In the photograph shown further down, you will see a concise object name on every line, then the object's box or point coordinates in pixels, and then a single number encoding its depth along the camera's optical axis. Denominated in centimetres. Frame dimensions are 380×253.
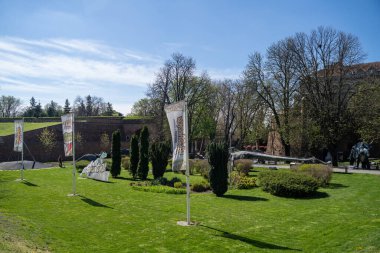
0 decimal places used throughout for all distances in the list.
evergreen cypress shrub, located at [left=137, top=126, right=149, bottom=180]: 2419
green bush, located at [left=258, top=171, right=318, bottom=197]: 1659
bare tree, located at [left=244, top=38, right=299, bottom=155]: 3722
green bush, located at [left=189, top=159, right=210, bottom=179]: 2591
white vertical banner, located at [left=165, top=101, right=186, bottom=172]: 1173
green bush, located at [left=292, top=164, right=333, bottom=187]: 1978
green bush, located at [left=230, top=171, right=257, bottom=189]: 1988
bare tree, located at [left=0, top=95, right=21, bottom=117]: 8474
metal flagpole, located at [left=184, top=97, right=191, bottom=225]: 1126
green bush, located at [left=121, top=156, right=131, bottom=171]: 3095
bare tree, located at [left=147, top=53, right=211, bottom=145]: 4756
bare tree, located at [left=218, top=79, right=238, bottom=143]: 5159
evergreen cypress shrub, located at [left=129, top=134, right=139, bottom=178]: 2528
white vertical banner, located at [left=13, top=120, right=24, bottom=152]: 2179
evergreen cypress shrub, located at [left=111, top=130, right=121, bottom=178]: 2488
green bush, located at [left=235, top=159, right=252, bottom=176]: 2606
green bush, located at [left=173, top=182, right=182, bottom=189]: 2022
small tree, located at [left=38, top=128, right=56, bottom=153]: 4384
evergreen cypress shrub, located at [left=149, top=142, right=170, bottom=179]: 2408
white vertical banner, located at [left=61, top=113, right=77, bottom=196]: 1741
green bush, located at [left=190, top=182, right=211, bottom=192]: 1916
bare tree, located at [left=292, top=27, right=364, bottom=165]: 3341
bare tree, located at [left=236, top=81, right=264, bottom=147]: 4812
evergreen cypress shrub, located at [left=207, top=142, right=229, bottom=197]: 1694
